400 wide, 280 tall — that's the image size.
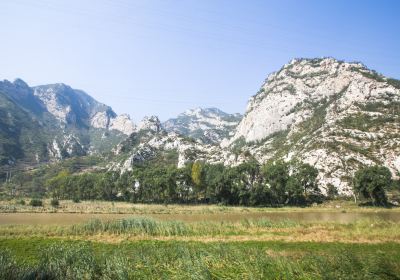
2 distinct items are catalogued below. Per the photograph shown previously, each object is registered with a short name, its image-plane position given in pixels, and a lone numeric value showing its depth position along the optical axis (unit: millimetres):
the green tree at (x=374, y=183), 113688
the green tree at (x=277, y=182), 133375
